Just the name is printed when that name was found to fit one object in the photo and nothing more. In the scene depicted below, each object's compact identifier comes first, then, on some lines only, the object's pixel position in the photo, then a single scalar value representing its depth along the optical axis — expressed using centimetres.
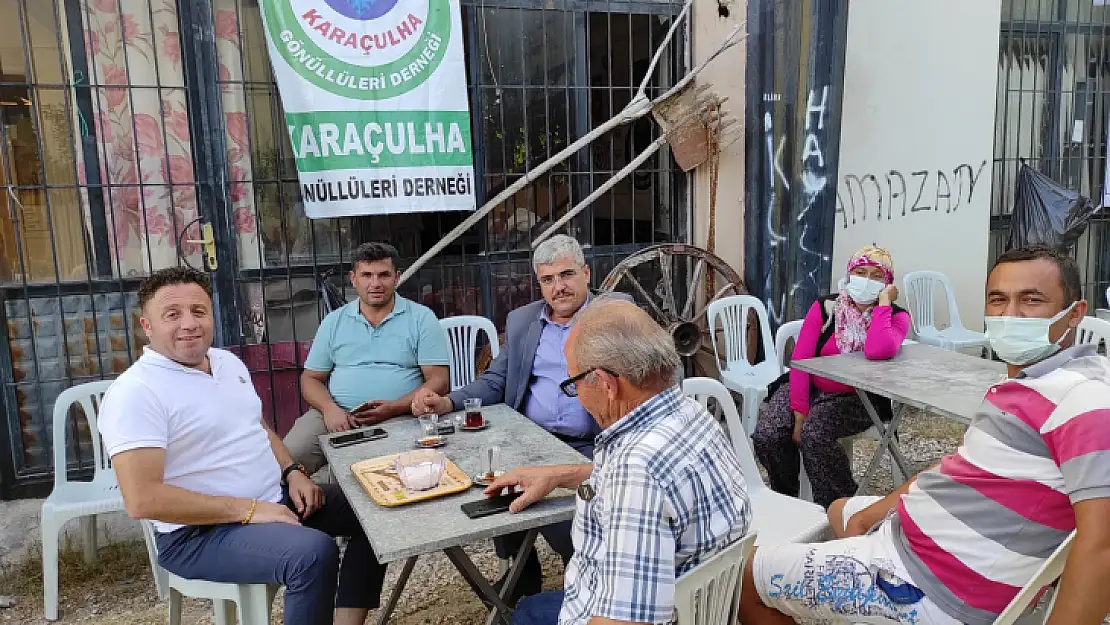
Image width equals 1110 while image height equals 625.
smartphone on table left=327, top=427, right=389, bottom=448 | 235
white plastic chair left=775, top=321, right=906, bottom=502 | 330
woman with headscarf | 312
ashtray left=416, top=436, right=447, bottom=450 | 225
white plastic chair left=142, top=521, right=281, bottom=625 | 206
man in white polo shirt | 193
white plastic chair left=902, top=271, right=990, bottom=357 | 486
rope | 463
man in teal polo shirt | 315
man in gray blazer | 268
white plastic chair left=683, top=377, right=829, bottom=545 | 228
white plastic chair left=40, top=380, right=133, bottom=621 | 275
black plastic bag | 529
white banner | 363
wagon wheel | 460
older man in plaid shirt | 127
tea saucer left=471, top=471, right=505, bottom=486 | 191
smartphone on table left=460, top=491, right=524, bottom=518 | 173
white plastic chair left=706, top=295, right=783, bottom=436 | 404
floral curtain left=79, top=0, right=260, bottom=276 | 355
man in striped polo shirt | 142
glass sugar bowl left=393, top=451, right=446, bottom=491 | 188
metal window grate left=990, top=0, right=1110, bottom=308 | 548
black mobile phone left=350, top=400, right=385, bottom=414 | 278
